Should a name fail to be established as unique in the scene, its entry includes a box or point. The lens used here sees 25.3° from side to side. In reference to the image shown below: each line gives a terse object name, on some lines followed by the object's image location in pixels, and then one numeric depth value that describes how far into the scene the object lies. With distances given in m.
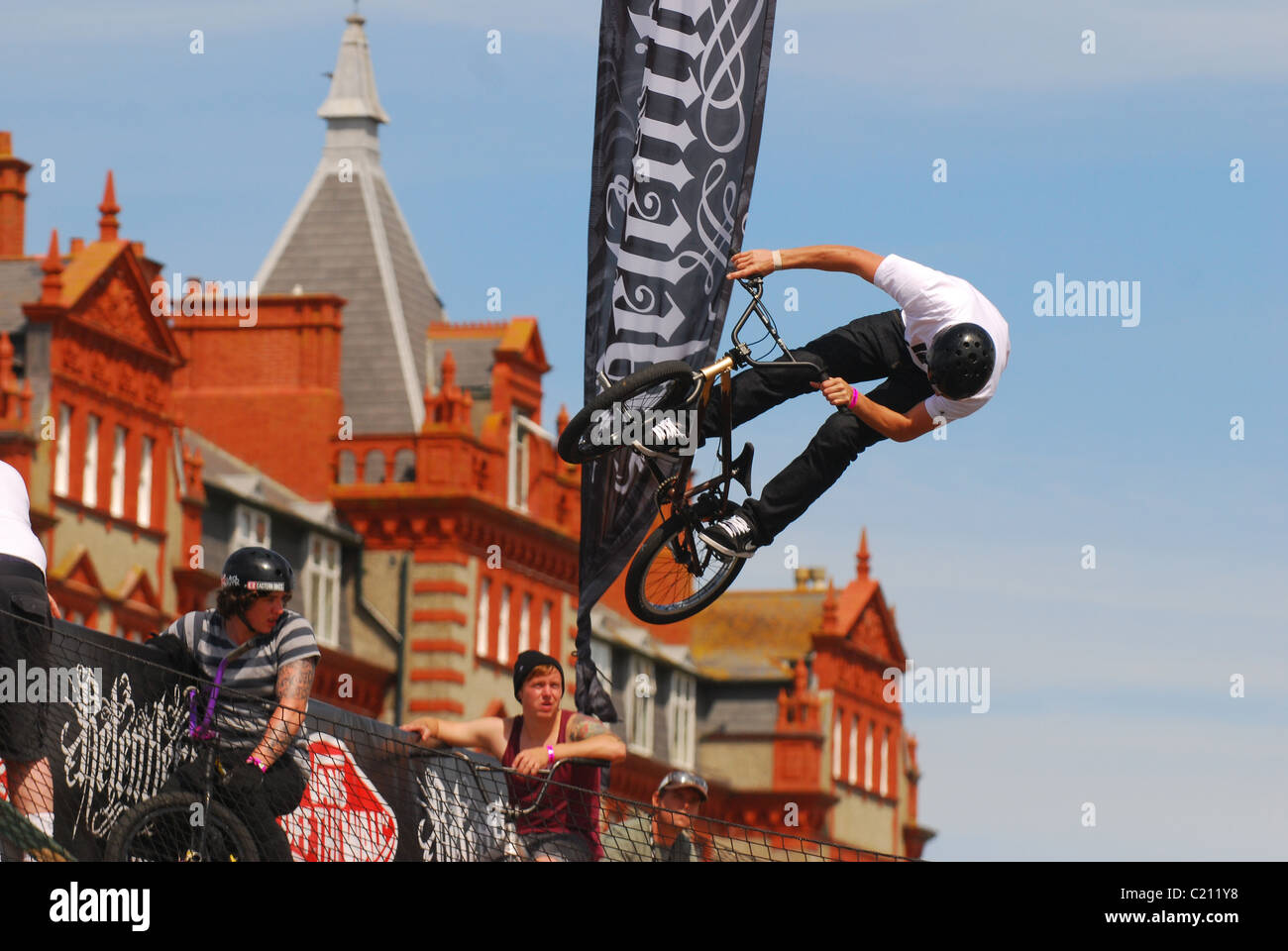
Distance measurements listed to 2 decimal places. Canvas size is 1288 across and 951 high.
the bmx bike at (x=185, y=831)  11.91
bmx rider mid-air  14.11
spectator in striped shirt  12.08
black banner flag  17.36
